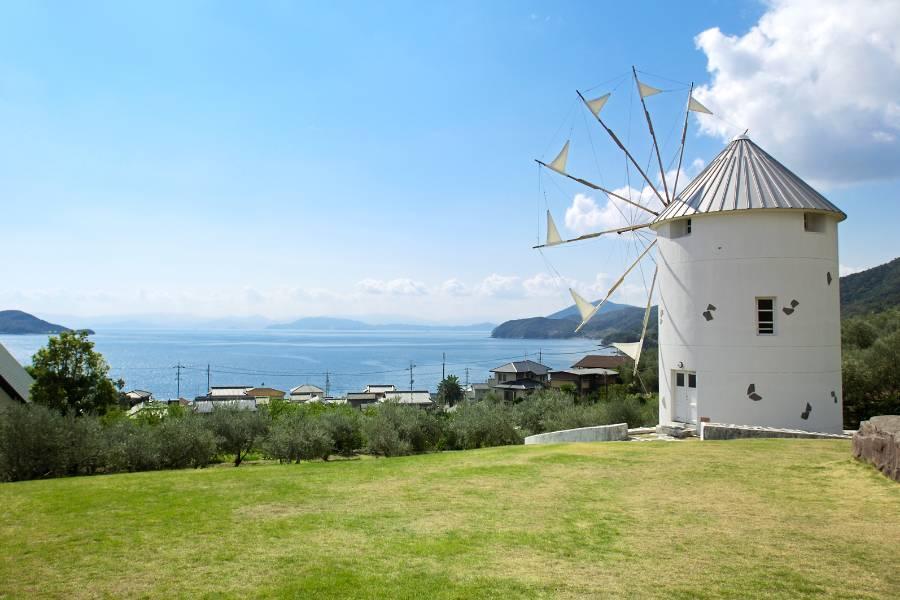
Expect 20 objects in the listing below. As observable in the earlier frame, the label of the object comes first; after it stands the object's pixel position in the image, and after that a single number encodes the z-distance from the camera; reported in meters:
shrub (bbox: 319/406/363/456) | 20.95
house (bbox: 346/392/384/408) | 74.69
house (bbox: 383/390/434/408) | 67.22
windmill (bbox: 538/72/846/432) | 16.67
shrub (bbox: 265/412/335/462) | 17.70
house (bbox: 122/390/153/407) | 67.97
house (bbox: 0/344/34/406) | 20.12
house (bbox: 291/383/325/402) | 82.44
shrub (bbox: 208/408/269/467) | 19.27
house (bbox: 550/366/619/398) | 74.81
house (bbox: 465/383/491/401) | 81.95
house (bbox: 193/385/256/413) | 59.64
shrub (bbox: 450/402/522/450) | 20.86
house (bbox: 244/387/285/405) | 79.97
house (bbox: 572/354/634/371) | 84.51
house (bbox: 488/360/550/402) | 78.75
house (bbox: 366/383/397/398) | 87.09
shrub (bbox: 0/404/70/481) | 14.22
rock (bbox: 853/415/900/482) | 9.79
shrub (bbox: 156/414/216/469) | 16.27
